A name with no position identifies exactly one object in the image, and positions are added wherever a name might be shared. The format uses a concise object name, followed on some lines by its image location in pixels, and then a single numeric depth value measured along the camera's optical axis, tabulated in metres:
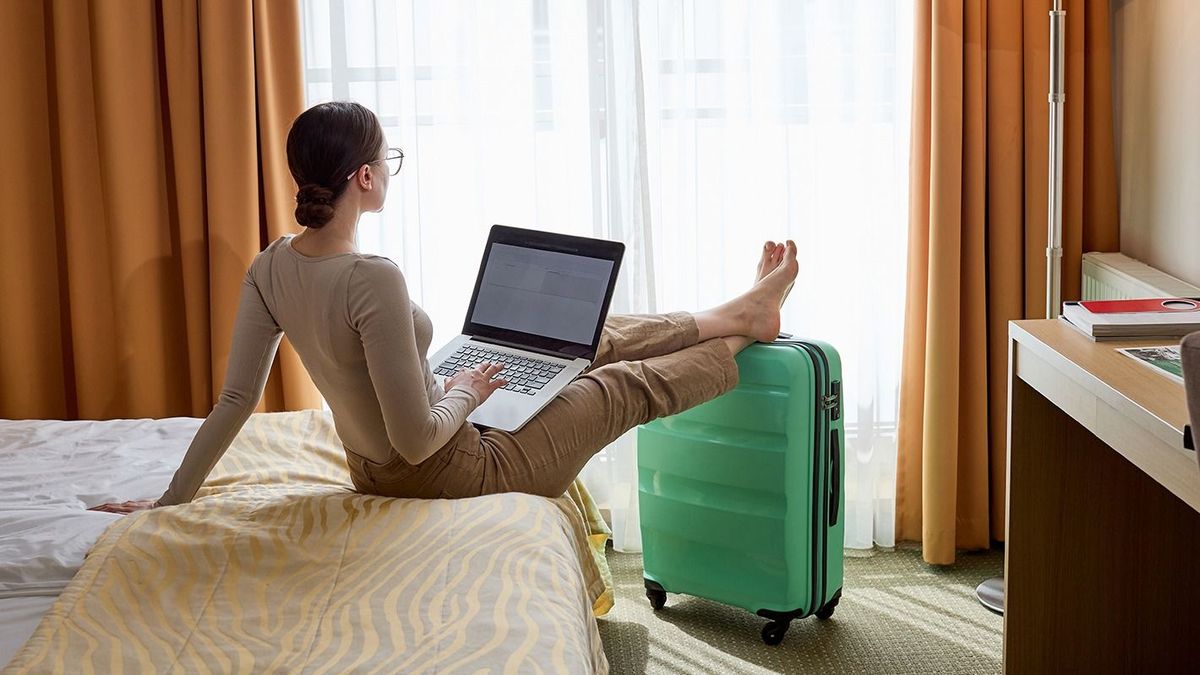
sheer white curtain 2.93
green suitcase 2.43
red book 1.93
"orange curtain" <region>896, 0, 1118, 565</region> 2.81
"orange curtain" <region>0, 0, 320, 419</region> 2.87
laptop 2.32
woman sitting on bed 1.81
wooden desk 2.07
